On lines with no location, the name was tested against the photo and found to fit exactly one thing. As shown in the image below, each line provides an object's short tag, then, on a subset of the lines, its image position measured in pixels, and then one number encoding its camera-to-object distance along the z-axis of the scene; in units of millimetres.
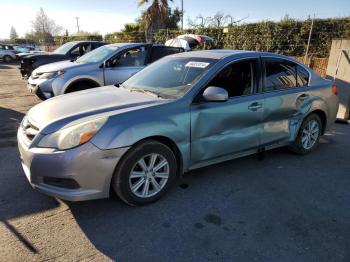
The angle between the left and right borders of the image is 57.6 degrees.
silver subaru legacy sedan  3002
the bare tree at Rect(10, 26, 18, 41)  88700
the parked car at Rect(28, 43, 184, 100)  7224
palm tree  22719
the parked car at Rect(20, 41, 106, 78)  10578
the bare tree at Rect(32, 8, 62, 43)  57938
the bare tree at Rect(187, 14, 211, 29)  17881
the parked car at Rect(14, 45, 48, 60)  29336
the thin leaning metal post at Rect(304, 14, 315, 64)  11648
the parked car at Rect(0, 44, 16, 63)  27330
